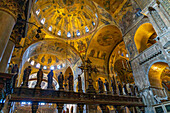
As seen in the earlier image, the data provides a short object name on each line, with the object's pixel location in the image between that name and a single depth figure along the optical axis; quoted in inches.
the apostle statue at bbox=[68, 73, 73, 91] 290.1
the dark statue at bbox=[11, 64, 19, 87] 211.2
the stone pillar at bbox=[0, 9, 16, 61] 133.5
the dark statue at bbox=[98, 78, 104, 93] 330.6
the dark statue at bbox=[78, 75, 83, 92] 297.7
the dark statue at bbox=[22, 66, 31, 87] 245.3
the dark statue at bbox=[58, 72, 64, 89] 284.6
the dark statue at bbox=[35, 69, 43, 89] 255.8
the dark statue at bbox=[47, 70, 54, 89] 269.2
